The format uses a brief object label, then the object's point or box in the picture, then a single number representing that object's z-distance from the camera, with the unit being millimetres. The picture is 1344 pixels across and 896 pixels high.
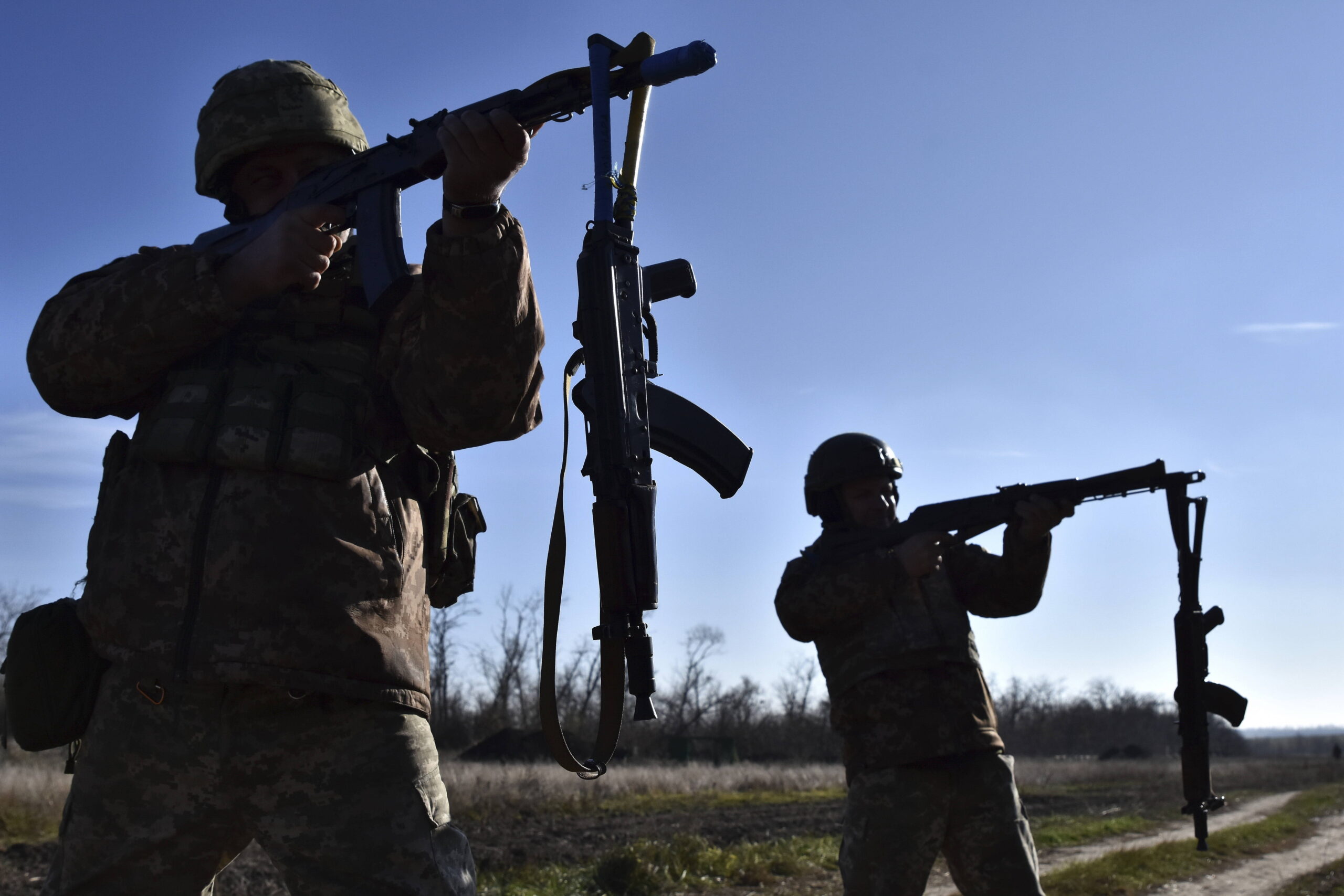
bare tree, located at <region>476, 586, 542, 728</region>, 39406
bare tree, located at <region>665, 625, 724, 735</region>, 48781
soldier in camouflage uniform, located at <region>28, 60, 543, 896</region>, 2330
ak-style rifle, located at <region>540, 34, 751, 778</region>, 2510
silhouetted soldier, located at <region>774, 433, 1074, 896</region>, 4562
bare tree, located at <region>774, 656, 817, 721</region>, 51250
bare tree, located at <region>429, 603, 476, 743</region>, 35531
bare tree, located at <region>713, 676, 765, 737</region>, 48228
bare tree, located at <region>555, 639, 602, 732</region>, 43750
